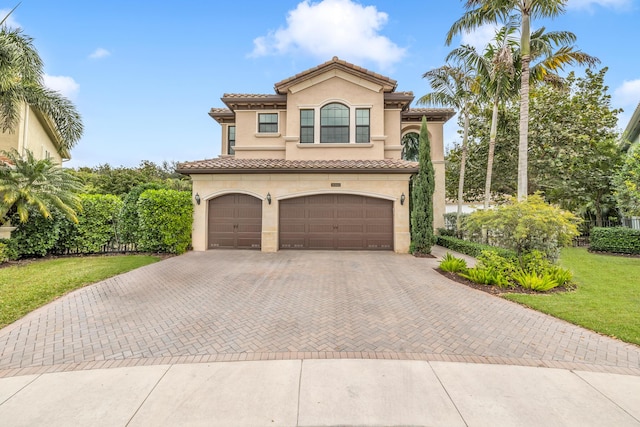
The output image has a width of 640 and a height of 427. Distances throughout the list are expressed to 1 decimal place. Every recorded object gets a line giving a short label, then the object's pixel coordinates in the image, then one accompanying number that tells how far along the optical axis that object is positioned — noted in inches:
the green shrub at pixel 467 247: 383.6
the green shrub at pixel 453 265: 369.4
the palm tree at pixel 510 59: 483.8
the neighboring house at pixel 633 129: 708.8
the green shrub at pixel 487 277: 311.9
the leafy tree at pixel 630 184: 497.7
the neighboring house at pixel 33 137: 673.0
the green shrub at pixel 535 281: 294.7
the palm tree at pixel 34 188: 404.2
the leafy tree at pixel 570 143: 705.6
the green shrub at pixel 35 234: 442.0
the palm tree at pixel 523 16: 451.5
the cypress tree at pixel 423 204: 502.9
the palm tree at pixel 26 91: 454.3
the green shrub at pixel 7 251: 417.4
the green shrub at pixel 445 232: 737.6
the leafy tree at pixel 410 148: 997.8
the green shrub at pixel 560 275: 310.0
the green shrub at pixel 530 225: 316.8
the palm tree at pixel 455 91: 662.5
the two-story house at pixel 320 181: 532.4
